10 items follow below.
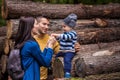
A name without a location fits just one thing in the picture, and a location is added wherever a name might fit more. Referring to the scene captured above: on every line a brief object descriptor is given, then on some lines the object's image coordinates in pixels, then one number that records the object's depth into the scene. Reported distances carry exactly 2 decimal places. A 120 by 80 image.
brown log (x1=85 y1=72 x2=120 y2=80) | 6.21
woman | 4.82
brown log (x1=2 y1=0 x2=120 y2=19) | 8.65
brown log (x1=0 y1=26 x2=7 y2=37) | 10.14
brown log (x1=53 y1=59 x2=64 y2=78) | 6.58
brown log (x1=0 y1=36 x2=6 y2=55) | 9.60
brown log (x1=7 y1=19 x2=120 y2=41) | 8.48
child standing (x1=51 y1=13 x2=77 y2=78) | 6.46
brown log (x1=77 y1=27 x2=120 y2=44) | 8.56
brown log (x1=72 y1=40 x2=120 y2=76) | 6.79
